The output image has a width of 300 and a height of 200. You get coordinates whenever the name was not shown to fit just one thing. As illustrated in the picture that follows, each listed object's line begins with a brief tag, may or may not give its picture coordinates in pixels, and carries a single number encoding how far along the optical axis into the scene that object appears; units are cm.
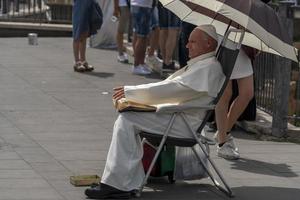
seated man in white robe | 1237
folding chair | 1258
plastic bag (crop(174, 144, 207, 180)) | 1331
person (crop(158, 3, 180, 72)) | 2286
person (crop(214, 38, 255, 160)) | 1523
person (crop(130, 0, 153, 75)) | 2323
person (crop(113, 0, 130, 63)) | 2556
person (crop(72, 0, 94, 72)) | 2406
